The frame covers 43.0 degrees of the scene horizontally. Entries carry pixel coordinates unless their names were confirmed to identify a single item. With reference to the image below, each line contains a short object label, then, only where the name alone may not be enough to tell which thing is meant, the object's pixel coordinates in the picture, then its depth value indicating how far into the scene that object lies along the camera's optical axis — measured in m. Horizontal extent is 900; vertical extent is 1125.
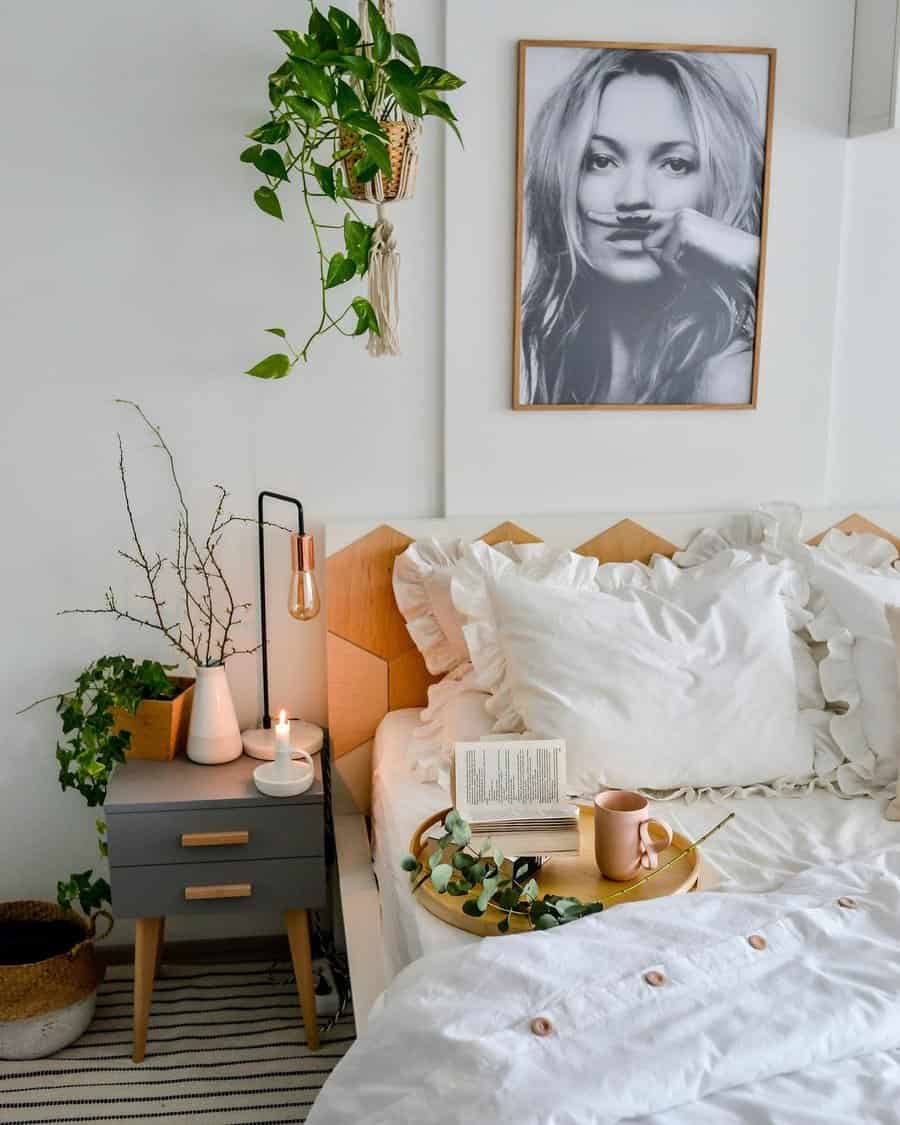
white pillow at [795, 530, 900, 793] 2.14
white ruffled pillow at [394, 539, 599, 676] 2.35
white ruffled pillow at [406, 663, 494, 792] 2.17
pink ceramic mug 1.67
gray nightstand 2.17
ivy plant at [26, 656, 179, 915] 2.29
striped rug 2.15
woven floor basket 2.24
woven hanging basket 2.13
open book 1.77
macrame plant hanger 2.14
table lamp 2.26
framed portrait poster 2.36
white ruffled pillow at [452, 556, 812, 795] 2.06
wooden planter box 2.32
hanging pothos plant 2.04
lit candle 2.23
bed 1.63
